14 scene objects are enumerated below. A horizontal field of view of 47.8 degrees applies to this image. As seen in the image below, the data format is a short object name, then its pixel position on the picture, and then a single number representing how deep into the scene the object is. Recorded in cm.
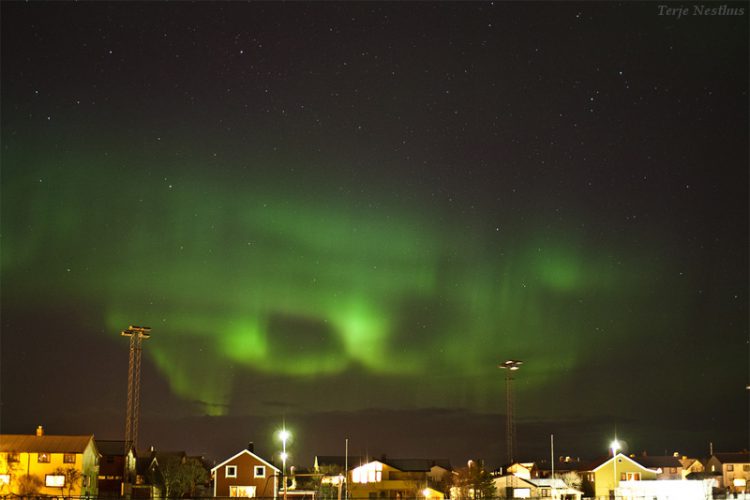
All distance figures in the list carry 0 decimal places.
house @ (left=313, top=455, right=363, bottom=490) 10262
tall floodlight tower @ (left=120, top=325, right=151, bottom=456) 8744
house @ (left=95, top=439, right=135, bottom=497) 9225
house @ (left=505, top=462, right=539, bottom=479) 10744
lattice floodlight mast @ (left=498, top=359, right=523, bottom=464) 8919
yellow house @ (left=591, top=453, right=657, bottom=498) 10556
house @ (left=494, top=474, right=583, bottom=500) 9150
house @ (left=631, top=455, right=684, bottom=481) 11944
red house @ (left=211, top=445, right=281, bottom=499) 8575
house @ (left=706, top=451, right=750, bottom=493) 12925
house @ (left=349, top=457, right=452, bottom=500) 10100
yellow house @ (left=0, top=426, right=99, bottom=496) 7894
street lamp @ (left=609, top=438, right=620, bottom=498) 7881
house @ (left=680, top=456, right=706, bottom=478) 13588
